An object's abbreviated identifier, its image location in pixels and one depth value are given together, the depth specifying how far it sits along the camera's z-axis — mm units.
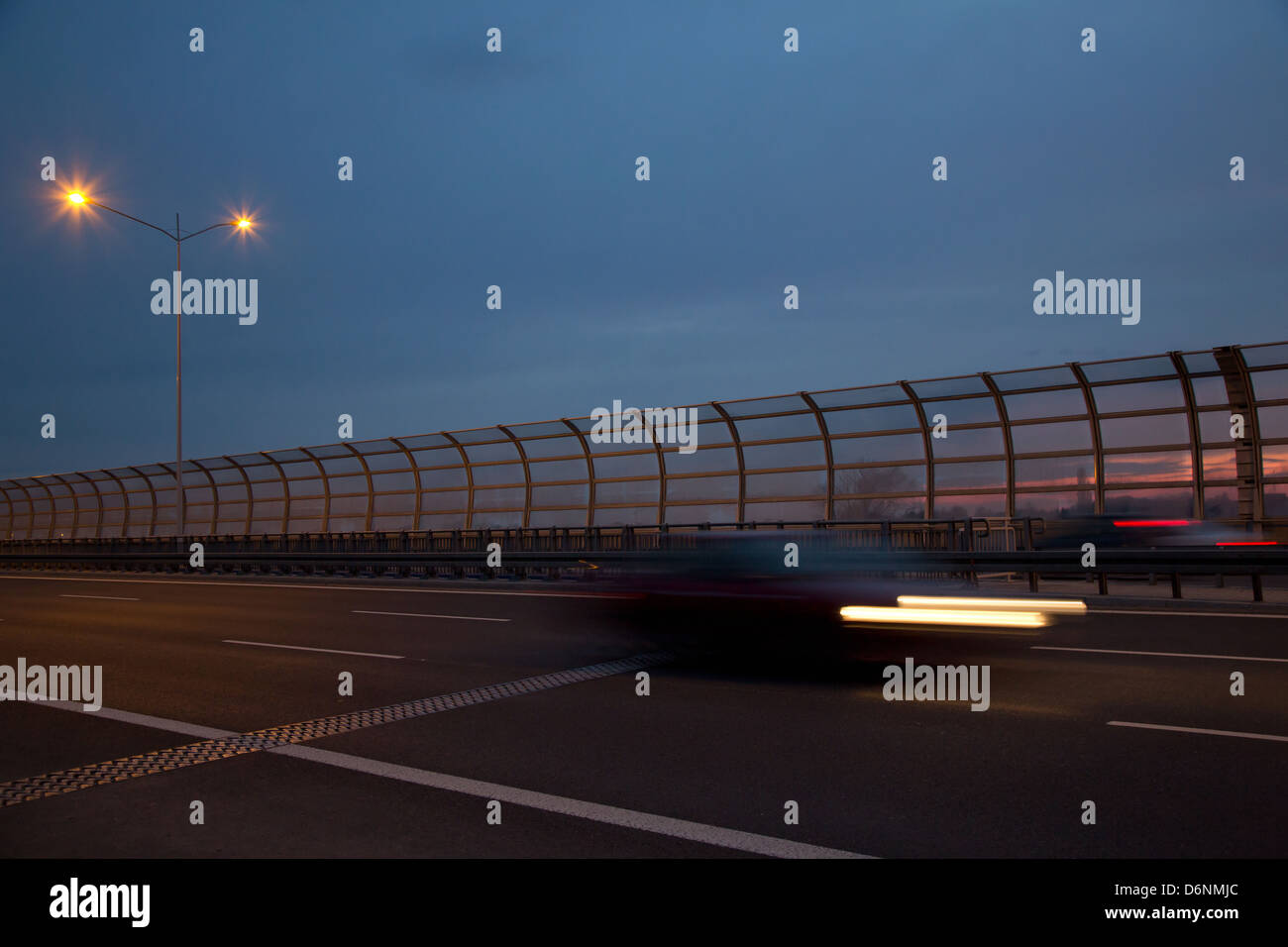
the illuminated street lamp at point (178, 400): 27077
